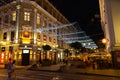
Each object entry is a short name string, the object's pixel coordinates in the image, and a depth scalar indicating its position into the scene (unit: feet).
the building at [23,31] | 56.69
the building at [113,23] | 38.69
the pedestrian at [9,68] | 19.21
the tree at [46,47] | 58.57
